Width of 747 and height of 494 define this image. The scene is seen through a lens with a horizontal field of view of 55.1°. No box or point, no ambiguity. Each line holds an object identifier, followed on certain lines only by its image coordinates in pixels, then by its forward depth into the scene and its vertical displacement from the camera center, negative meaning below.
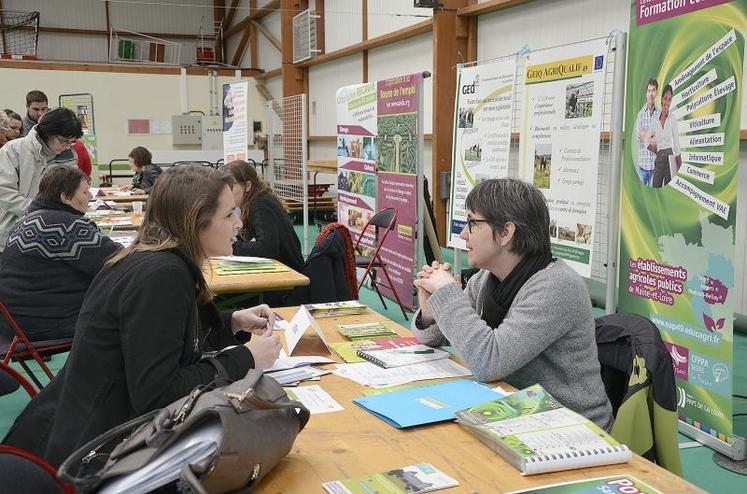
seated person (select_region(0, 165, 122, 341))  3.15 -0.46
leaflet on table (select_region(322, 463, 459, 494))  1.26 -0.58
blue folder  1.59 -0.57
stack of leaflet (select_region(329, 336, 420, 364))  2.11 -0.57
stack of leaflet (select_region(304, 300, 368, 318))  2.65 -0.56
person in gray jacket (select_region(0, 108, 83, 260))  4.32 +0.00
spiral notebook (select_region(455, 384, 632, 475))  1.33 -0.54
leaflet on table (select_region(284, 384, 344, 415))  1.69 -0.58
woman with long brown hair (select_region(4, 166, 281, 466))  1.50 -0.38
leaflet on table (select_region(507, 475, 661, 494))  1.25 -0.57
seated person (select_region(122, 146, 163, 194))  8.70 -0.14
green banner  2.78 -0.10
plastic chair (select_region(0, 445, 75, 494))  1.25 -0.57
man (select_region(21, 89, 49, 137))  6.52 +0.47
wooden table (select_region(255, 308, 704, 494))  1.30 -0.58
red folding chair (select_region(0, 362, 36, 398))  2.22 -0.70
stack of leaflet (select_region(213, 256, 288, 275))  3.49 -0.54
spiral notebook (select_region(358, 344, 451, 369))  2.03 -0.57
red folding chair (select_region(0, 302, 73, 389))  2.98 -0.82
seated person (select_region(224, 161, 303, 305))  4.01 -0.36
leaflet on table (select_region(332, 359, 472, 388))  1.88 -0.57
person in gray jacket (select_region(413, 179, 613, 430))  1.82 -0.38
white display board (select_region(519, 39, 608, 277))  3.46 +0.13
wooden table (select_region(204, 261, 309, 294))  3.18 -0.55
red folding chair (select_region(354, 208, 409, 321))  5.38 -0.72
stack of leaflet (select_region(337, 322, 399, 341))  2.33 -0.57
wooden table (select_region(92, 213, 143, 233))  5.19 -0.49
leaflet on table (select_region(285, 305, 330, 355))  2.15 -0.55
